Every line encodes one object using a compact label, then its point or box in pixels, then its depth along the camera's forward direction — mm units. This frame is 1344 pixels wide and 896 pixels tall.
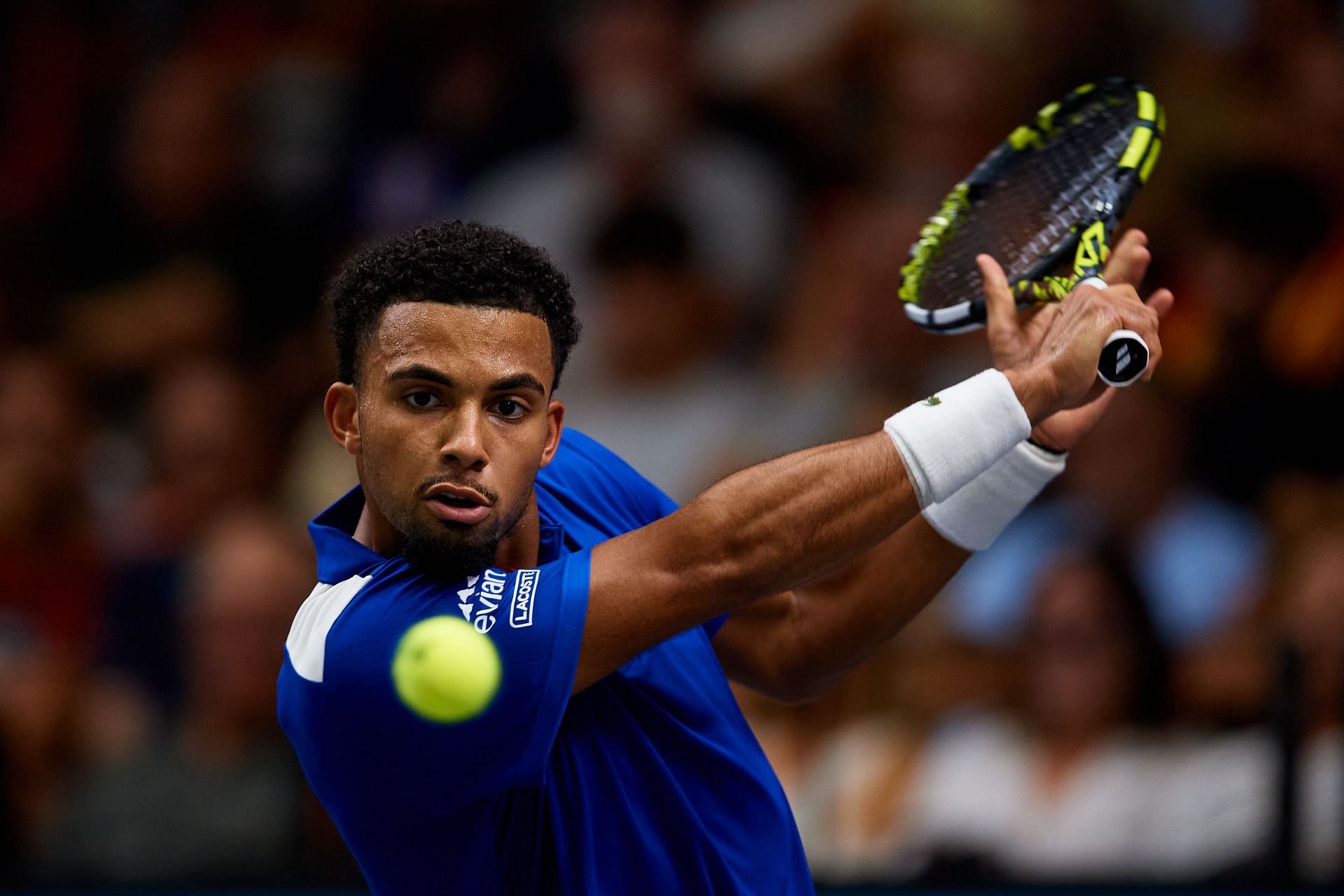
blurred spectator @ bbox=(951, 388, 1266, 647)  11414
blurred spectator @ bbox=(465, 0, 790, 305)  14781
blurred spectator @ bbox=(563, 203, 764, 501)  13578
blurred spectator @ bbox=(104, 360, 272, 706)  13656
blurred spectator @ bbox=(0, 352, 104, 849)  11797
